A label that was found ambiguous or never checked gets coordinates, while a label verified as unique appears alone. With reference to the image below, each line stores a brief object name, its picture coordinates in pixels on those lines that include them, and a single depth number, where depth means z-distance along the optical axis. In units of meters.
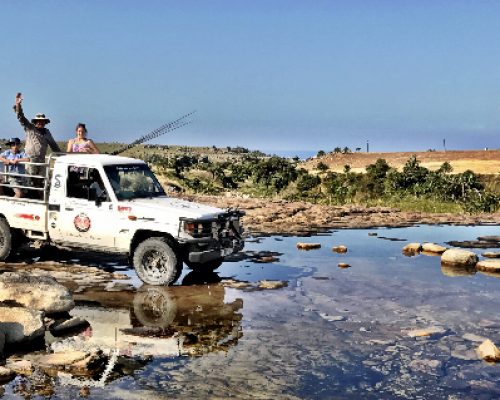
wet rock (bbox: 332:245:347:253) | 15.67
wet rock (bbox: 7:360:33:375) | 6.67
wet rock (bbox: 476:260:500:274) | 13.16
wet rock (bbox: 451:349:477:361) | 7.48
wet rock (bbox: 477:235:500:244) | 17.95
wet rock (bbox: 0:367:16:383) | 6.43
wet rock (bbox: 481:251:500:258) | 15.09
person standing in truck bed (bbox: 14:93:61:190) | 13.32
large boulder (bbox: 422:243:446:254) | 15.59
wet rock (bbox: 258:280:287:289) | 11.28
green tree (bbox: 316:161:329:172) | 73.66
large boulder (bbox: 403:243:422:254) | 15.84
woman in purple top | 13.15
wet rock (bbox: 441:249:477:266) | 13.80
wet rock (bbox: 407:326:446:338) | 8.39
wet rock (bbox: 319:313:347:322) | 9.12
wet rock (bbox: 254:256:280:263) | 14.06
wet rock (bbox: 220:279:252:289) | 11.33
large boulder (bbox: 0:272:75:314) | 8.86
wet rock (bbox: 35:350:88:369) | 6.87
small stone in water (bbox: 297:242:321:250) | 16.03
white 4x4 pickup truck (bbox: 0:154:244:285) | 11.10
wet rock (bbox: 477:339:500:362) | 7.39
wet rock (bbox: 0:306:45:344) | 7.49
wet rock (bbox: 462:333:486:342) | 8.23
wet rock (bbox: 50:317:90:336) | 8.22
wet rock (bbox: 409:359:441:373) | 7.04
